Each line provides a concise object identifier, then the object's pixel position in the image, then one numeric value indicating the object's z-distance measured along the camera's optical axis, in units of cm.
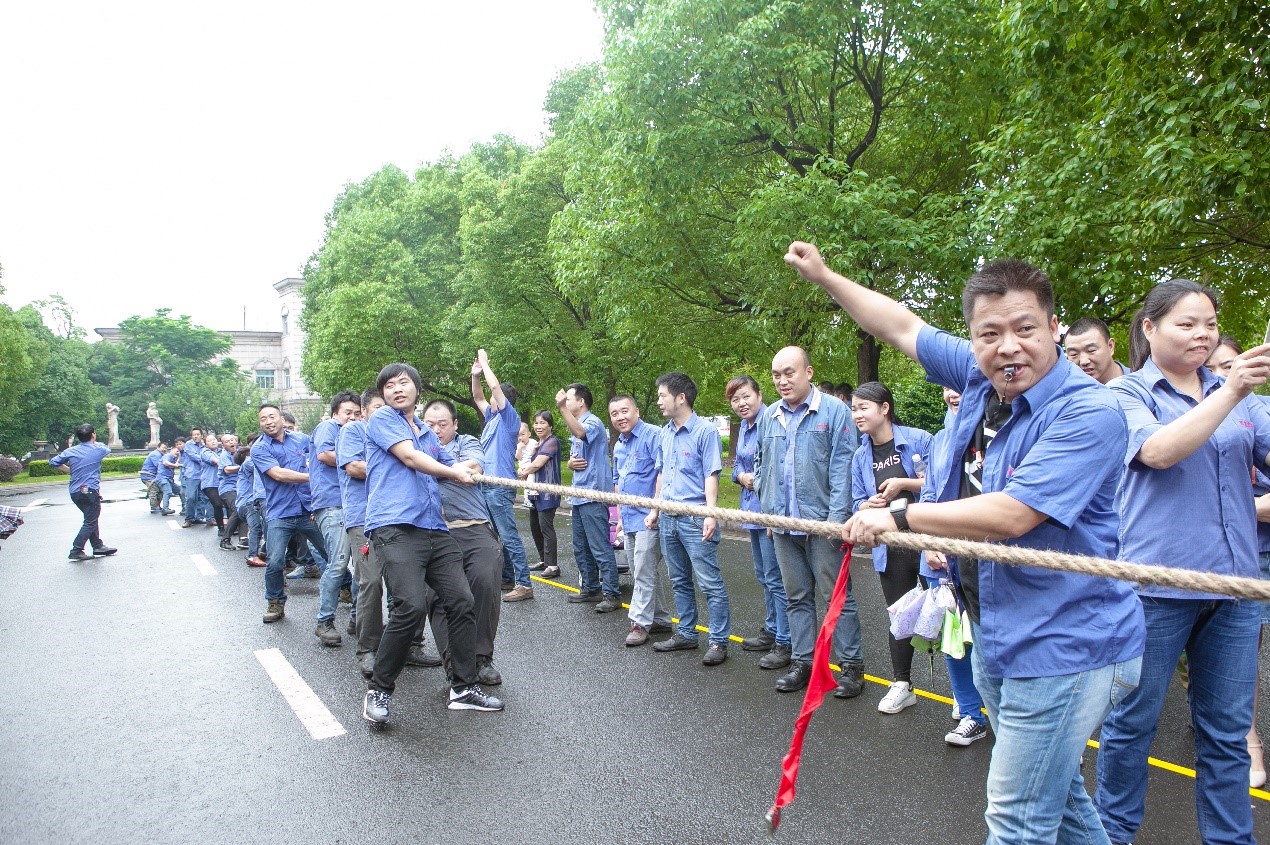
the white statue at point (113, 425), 6372
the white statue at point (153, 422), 6226
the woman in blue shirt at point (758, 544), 632
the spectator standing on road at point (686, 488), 657
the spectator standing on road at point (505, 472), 853
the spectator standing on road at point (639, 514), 696
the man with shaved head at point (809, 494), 549
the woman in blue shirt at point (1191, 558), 291
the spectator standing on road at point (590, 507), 836
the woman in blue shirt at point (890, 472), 515
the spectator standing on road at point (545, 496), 962
